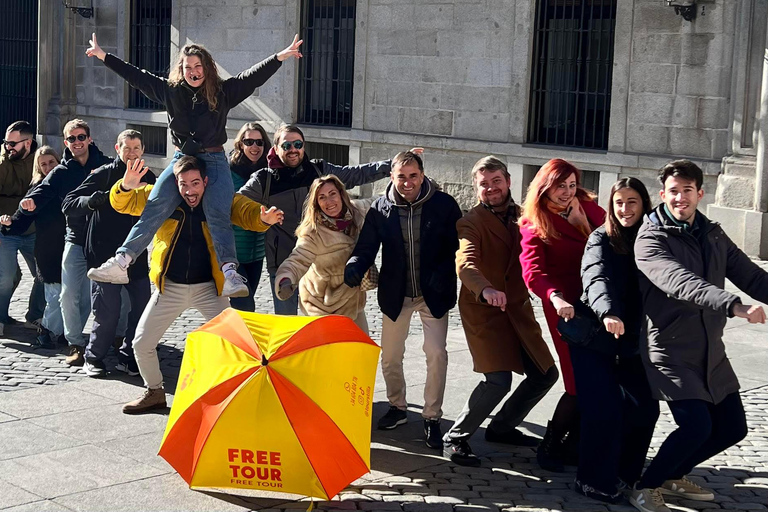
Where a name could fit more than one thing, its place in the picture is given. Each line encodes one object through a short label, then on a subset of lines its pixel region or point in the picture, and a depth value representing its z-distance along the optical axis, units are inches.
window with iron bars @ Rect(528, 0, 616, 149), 587.2
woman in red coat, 241.1
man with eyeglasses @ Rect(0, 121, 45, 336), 384.2
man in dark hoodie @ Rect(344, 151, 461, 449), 269.0
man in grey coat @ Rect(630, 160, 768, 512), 215.6
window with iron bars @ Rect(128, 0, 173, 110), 806.5
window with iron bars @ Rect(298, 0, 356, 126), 700.7
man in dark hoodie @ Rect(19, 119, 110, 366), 347.6
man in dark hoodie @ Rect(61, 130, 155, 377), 331.9
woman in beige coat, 280.8
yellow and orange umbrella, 213.8
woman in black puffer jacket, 226.2
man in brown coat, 254.2
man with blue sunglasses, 318.7
